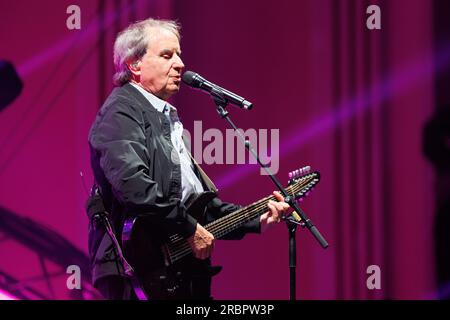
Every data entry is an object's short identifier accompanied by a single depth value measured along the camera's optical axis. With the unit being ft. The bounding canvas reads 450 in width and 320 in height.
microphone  19.58
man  18.15
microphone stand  19.16
